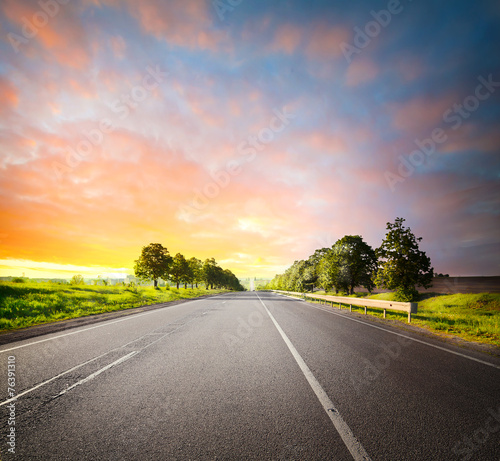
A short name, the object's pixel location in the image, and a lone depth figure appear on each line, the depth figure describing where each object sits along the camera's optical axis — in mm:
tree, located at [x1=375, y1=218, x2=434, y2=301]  24703
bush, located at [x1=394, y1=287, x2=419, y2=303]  25297
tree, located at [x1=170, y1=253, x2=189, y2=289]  66838
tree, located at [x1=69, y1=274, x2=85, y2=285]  34431
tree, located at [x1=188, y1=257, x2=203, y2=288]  81125
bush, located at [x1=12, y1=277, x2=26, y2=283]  23744
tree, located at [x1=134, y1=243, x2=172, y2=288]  53562
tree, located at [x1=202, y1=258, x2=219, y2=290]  95456
